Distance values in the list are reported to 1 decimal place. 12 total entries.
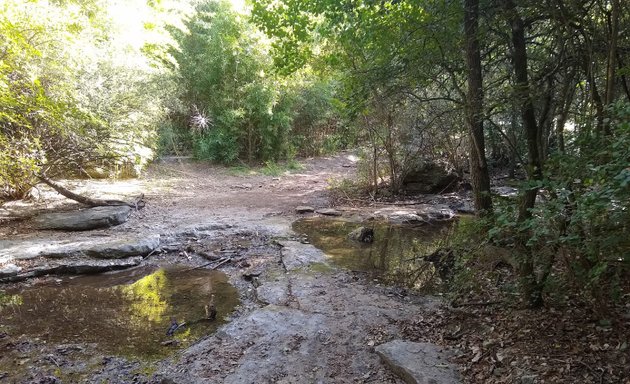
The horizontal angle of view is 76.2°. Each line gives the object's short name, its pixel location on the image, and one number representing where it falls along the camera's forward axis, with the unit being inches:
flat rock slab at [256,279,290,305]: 203.5
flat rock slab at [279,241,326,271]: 254.7
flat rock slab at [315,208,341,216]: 407.2
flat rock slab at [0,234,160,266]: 257.4
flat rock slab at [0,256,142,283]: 238.4
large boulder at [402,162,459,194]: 492.7
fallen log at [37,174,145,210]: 363.3
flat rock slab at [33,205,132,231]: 317.1
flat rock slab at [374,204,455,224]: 374.0
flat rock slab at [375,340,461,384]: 124.2
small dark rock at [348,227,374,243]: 317.1
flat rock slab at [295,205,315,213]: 413.1
